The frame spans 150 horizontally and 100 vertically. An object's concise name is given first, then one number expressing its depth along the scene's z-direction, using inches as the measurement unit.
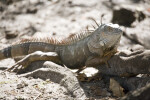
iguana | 366.5
